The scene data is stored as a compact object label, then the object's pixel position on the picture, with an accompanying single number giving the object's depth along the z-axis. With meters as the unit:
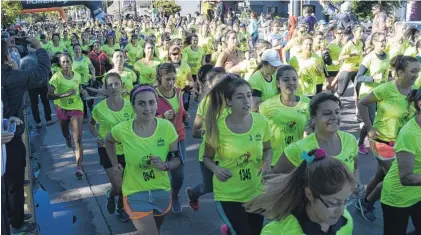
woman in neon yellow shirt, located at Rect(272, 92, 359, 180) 3.40
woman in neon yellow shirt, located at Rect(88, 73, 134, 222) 5.26
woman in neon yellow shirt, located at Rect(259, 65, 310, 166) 4.58
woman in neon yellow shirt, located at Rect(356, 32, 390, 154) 7.31
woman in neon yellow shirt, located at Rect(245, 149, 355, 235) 2.30
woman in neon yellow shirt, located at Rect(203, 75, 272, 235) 3.76
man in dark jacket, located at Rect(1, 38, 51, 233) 4.52
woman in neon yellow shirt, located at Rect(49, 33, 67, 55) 14.55
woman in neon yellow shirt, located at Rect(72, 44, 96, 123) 9.75
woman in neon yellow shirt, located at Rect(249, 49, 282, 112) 5.62
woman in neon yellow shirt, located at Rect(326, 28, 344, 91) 10.01
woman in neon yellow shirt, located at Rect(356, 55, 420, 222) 4.78
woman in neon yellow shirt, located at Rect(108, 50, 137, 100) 7.15
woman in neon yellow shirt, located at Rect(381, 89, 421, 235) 3.46
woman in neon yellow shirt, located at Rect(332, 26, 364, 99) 9.41
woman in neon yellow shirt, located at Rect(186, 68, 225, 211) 4.25
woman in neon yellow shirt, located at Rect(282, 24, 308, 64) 9.32
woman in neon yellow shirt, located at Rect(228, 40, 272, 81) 7.86
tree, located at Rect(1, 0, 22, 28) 21.91
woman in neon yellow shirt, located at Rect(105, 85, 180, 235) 3.88
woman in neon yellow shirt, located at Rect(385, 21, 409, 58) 9.25
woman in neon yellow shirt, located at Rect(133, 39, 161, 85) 8.32
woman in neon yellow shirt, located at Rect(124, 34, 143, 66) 12.91
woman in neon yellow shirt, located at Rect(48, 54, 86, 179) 7.05
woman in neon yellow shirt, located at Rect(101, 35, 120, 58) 13.49
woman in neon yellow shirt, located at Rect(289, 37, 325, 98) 7.68
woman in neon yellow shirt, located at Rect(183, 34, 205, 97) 10.99
